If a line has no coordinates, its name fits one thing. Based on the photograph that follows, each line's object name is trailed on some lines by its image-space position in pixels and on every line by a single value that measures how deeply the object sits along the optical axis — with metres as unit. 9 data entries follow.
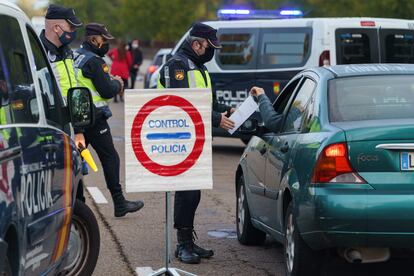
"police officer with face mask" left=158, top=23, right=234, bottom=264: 14.75
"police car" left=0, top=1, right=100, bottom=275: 8.79
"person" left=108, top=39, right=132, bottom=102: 50.24
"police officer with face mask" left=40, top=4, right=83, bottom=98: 16.36
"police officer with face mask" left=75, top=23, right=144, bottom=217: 18.13
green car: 11.13
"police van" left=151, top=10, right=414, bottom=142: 28.92
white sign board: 12.52
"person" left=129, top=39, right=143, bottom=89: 61.44
